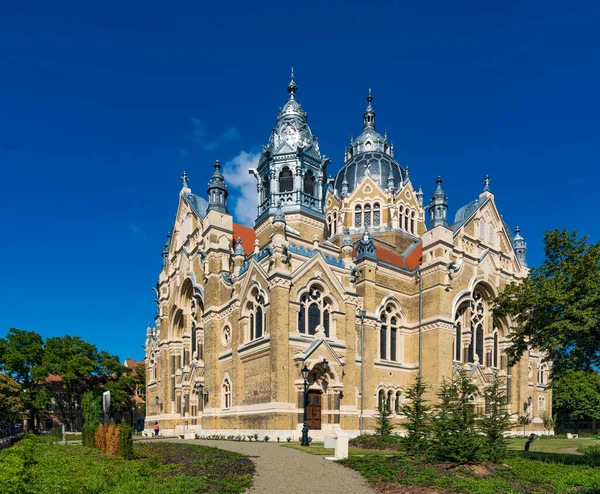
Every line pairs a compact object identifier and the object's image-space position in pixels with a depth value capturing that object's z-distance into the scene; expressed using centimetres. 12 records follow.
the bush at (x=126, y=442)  1598
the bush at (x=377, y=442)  2103
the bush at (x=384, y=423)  2561
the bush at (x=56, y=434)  3146
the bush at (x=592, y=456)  1613
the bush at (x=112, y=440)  1770
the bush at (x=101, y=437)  1978
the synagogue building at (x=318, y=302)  2709
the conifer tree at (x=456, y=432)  1367
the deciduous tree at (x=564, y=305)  1692
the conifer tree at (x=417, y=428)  1566
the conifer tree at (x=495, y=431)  1434
